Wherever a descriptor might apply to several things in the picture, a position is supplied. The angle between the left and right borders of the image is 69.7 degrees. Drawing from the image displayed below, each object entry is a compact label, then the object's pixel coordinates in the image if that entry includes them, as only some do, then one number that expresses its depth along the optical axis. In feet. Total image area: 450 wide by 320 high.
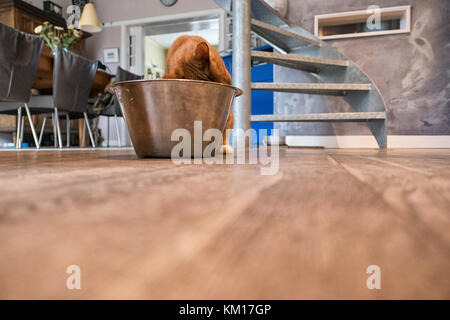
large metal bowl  2.77
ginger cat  3.19
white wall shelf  8.20
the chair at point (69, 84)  9.91
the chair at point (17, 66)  8.70
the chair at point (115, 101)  12.39
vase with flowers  12.47
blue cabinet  10.60
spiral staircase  6.55
